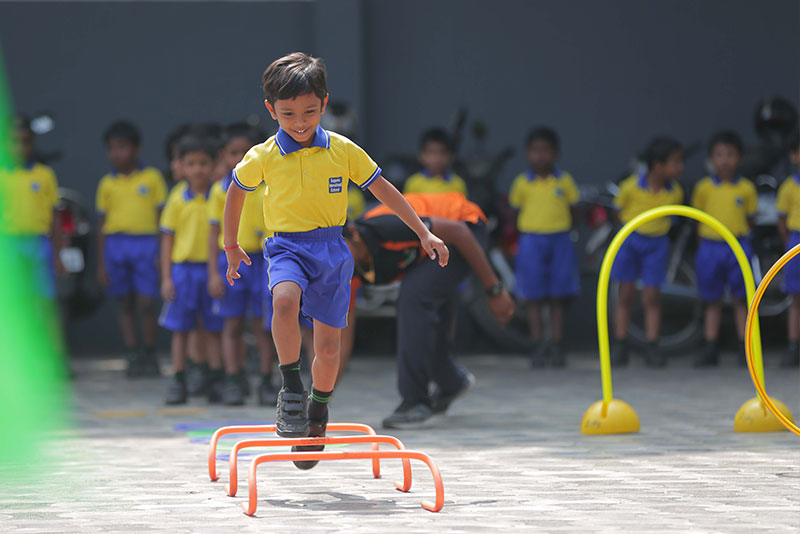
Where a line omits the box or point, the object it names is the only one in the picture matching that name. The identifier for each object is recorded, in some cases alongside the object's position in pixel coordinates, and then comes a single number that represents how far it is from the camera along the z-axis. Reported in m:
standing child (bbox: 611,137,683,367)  19.05
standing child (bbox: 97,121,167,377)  19.05
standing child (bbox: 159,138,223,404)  15.46
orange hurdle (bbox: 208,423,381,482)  9.27
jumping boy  8.51
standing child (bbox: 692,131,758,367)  18.91
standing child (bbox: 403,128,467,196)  19.50
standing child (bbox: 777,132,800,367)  18.23
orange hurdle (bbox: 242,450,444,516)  7.98
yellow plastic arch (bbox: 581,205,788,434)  11.70
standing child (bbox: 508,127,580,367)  19.52
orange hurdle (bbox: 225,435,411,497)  8.46
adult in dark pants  12.23
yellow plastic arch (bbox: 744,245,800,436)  9.48
